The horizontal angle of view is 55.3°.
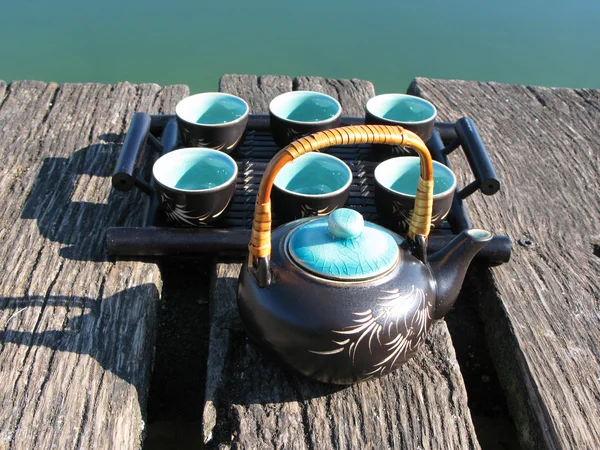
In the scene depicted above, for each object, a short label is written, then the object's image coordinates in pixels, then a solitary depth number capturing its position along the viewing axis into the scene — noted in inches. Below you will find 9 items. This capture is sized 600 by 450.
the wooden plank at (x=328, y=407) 14.1
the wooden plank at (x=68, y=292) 14.4
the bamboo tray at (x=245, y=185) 18.4
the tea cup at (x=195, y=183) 18.0
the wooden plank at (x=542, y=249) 15.6
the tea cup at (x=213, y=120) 21.3
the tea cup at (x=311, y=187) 17.8
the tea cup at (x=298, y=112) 21.7
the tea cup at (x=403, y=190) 18.1
